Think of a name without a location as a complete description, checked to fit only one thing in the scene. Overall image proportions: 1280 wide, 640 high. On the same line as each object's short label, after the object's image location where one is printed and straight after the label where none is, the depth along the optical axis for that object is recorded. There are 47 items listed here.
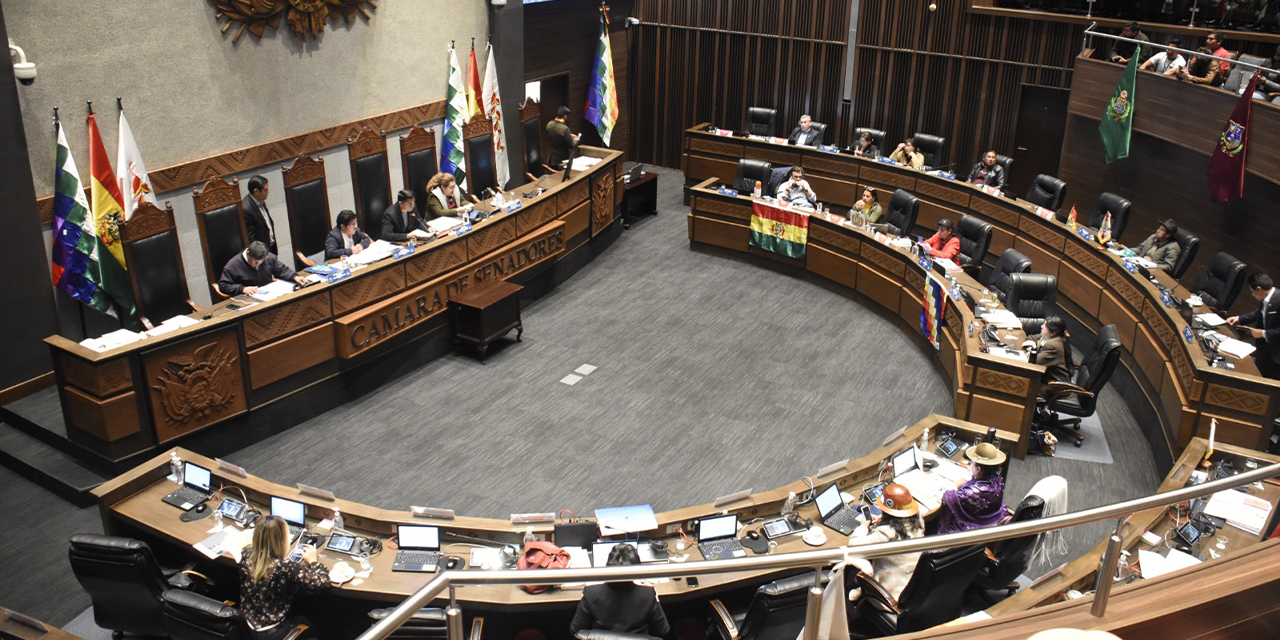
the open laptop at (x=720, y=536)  5.15
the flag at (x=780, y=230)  10.48
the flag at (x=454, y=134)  10.58
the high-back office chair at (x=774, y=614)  4.45
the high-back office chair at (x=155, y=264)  7.11
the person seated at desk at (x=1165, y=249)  8.70
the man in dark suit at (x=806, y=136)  12.38
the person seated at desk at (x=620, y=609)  4.42
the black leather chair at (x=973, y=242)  9.17
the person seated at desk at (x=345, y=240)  8.08
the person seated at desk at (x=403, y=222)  8.45
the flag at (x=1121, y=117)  9.61
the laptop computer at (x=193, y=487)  5.38
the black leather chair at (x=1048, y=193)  10.18
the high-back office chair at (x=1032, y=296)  8.14
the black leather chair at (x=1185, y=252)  8.63
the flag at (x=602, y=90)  12.97
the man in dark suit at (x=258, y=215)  7.96
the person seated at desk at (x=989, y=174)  10.86
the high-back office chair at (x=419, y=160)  9.63
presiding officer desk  6.30
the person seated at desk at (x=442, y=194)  9.02
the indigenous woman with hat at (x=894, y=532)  5.18
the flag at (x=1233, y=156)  8.21
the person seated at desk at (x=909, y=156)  11.47
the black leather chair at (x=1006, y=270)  8.45
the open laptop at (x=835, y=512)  5.40
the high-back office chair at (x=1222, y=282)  8.20
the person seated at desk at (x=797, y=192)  10.70
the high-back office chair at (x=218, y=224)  7.64
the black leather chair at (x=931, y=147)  11.71
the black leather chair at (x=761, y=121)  13.03
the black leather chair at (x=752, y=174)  11.48
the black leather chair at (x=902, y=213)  10.05
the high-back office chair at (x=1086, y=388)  7.20
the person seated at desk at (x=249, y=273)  7.27
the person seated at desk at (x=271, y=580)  4.52
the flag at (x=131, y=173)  7.42
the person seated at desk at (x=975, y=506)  5.33
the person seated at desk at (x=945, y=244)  9.18
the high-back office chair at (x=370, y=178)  9.08
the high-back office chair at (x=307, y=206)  8.47
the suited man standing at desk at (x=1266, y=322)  7.44
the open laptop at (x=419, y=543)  5.00
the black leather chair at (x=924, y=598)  4.75
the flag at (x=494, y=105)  11.09
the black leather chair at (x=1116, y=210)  9.45
